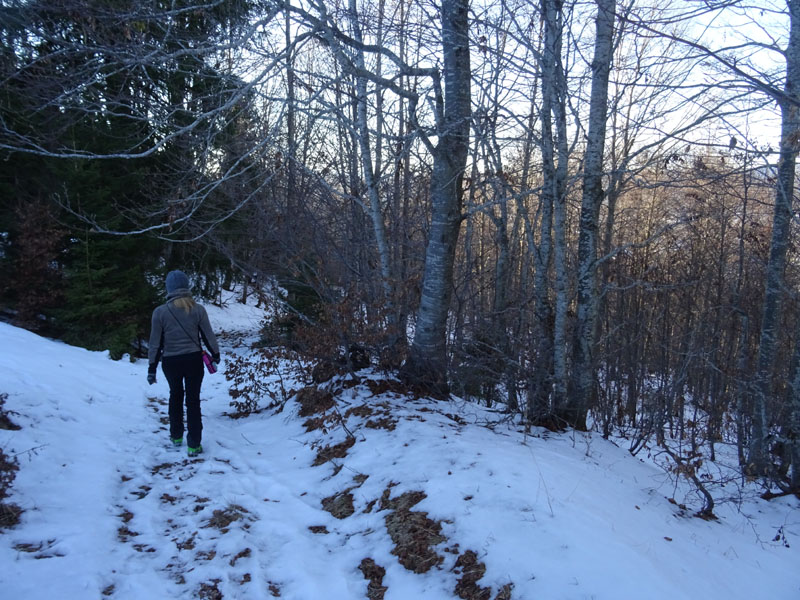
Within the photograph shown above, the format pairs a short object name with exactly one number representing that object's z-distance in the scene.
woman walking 5.36
